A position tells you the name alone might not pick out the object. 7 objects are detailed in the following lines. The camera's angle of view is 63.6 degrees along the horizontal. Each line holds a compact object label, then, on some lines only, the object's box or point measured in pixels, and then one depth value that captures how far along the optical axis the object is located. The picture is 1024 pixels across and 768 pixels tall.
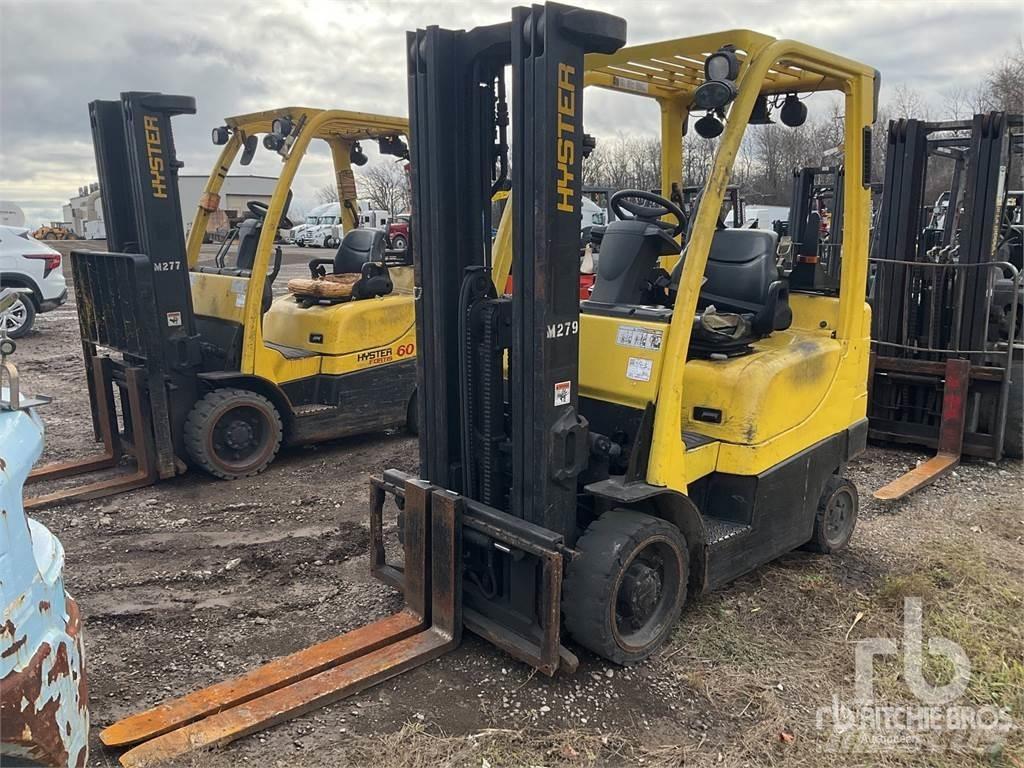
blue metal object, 1.78
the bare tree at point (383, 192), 40.10
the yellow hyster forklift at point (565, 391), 3.15
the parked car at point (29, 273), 12.41
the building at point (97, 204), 25.81
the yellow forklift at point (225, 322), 5.93
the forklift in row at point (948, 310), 6.43
